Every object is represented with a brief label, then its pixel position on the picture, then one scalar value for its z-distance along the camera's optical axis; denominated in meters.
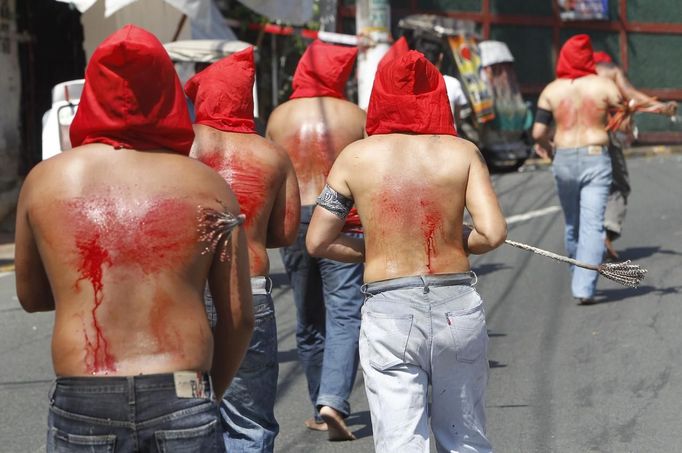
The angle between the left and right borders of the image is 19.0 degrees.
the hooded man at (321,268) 9.98
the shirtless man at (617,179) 17.50
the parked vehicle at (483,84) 31.16
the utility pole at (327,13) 31.18
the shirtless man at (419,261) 6.86
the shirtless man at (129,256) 4.96
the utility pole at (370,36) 23.34
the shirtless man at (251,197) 7.56
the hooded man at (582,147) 15.30
